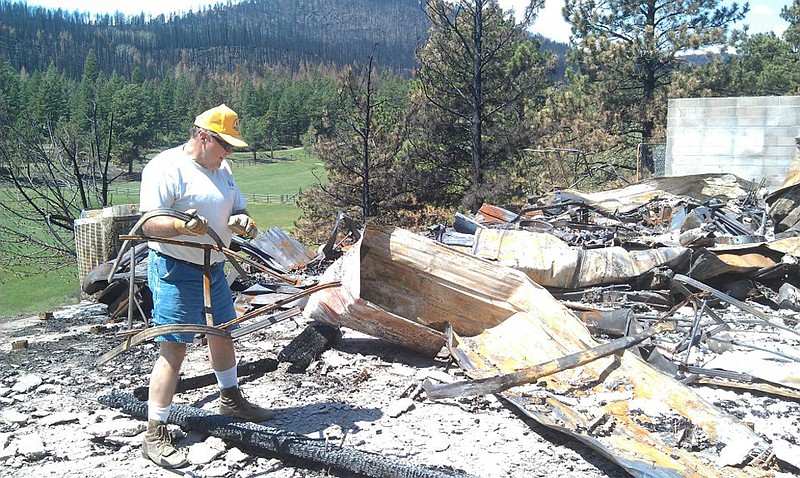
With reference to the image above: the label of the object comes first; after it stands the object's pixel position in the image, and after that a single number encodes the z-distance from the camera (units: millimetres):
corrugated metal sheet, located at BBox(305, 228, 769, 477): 3279
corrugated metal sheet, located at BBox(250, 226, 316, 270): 7406
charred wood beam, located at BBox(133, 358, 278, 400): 3955
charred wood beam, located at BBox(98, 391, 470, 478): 3057
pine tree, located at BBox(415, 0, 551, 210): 19250
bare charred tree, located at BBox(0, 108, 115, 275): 13795
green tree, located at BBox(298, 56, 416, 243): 20281
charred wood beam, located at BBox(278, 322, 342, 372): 4621
